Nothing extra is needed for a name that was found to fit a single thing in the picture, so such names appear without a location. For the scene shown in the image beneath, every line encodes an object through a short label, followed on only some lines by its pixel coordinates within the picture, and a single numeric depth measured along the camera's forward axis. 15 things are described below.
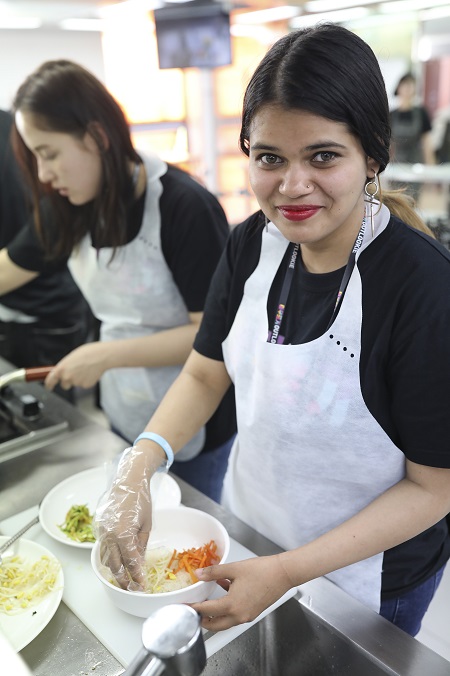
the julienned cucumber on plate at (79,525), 1.07
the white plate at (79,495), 1.11
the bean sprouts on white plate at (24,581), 0.92
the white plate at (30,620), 0.85
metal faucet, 0.46
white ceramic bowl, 0.85
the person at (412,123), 5.48
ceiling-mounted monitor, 3.77
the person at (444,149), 5.77
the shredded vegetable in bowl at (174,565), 0.93
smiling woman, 0.82
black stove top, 1.42
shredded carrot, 0.96
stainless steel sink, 0.86
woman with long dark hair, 1.41
